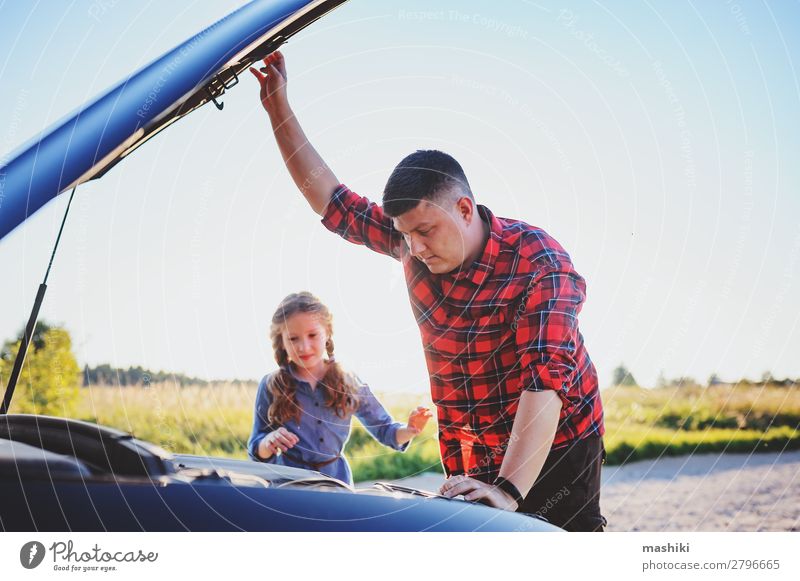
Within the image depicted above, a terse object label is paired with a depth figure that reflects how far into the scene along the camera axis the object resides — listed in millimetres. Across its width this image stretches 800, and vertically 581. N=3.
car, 1118
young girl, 1766
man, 1611
